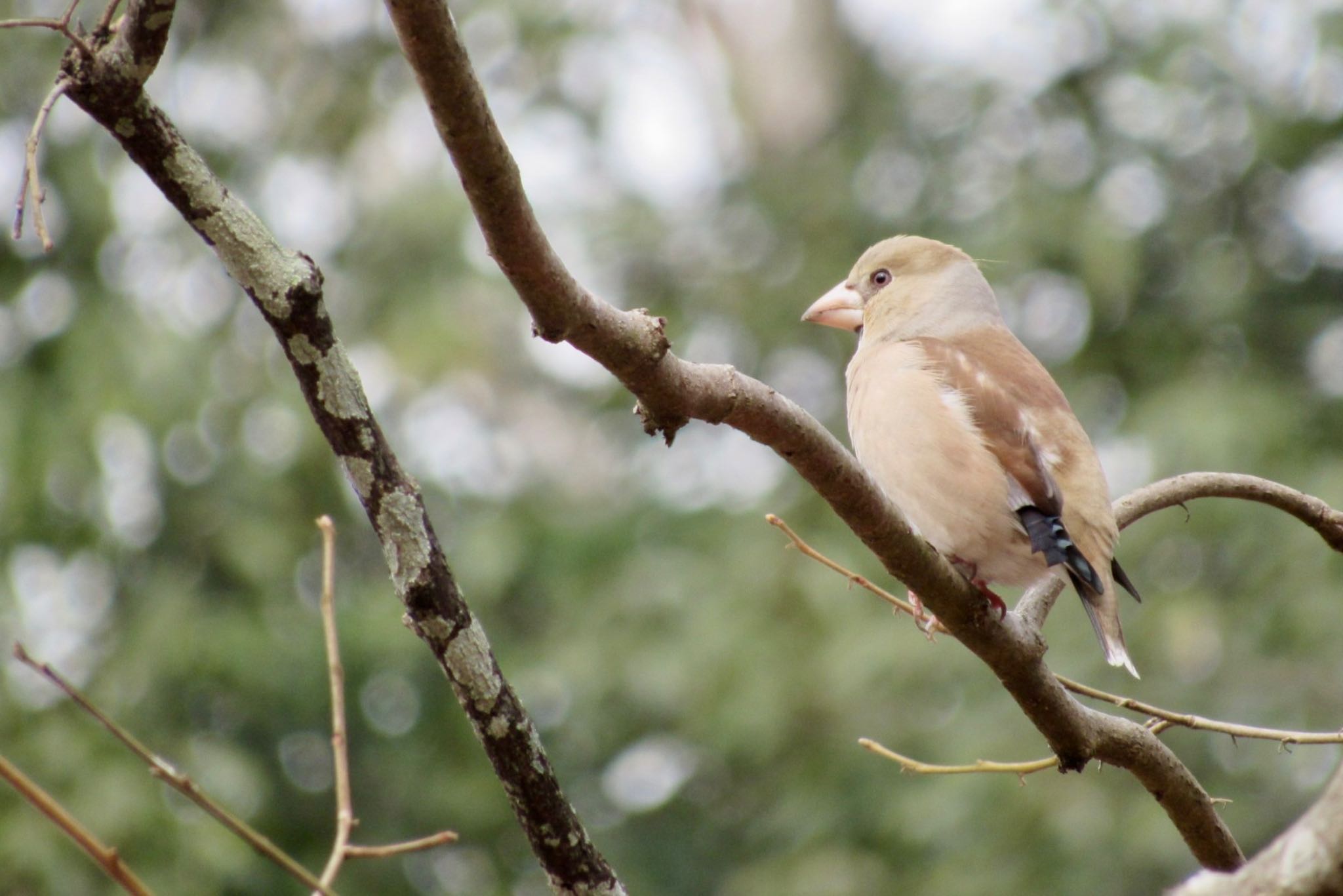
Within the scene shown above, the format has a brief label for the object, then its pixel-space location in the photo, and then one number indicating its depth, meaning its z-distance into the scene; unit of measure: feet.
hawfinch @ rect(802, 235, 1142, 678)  21.75
